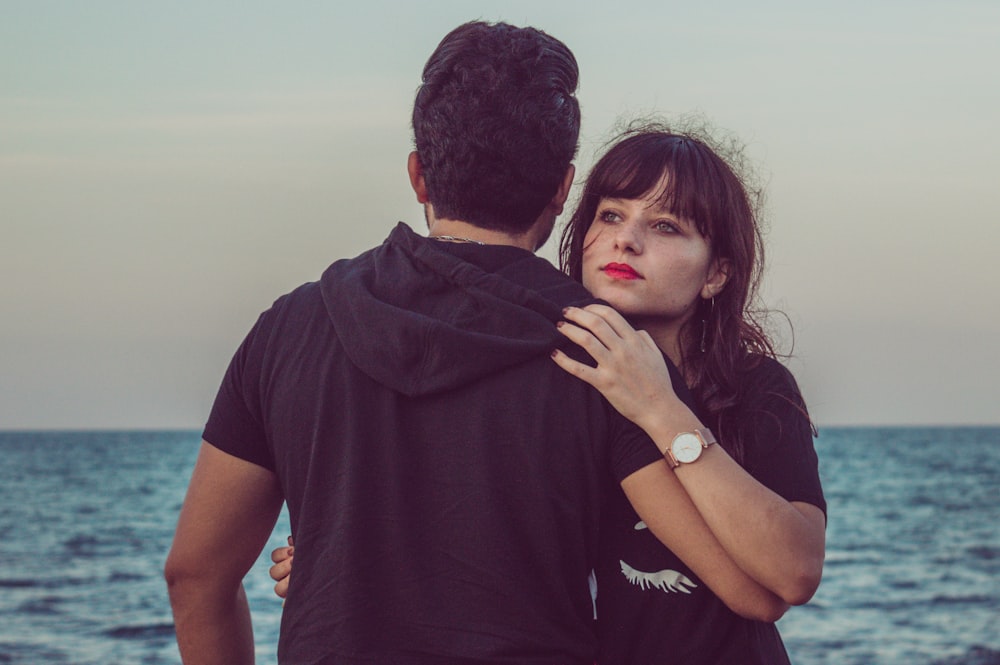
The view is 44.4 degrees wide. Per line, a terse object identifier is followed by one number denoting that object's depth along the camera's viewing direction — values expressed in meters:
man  2.14
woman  2.24
